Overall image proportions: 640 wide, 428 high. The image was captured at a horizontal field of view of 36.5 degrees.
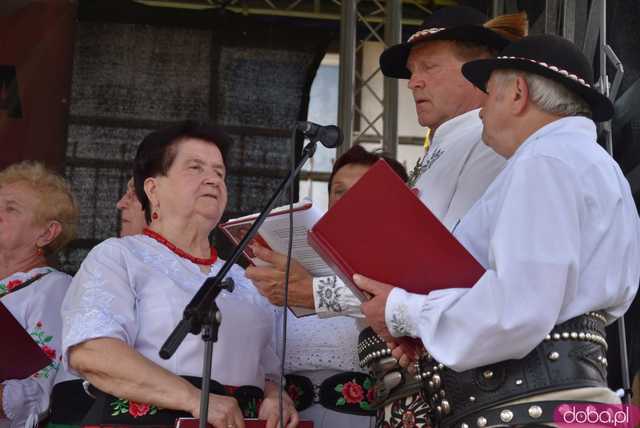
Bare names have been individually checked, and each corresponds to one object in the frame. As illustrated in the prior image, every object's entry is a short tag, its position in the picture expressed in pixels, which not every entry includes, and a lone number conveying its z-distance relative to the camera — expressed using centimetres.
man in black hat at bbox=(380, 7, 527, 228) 280
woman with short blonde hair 378
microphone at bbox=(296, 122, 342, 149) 269
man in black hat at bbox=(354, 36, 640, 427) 204
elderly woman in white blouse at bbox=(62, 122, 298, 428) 284
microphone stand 231
